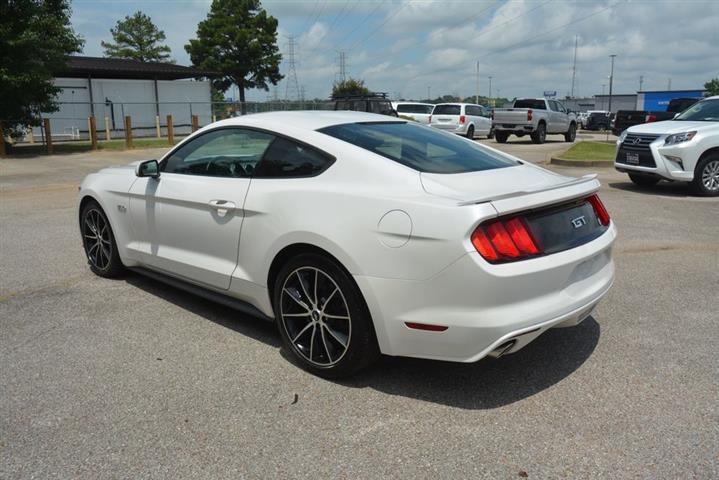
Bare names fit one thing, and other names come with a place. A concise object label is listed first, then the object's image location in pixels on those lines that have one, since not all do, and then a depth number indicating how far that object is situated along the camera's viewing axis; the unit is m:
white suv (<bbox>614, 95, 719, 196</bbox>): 10.44
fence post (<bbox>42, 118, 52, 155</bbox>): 21.31
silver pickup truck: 25.88
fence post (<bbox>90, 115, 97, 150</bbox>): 22.99
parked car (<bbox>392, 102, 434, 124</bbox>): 30.72
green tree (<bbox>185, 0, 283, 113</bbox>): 58.19
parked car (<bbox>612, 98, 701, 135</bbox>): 22.37
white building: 34.09
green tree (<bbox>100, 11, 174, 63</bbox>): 70.44
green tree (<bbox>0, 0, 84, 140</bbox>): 19.53
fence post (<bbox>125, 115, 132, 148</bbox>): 23.67
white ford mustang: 3.07
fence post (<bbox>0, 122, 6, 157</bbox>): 19.98
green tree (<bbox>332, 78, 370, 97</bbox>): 70.34
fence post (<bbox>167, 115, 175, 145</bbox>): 26.80
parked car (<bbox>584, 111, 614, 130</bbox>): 47.55
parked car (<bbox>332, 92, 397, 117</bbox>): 25.53
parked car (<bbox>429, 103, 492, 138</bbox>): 28.36
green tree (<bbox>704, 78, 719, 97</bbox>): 122.31
